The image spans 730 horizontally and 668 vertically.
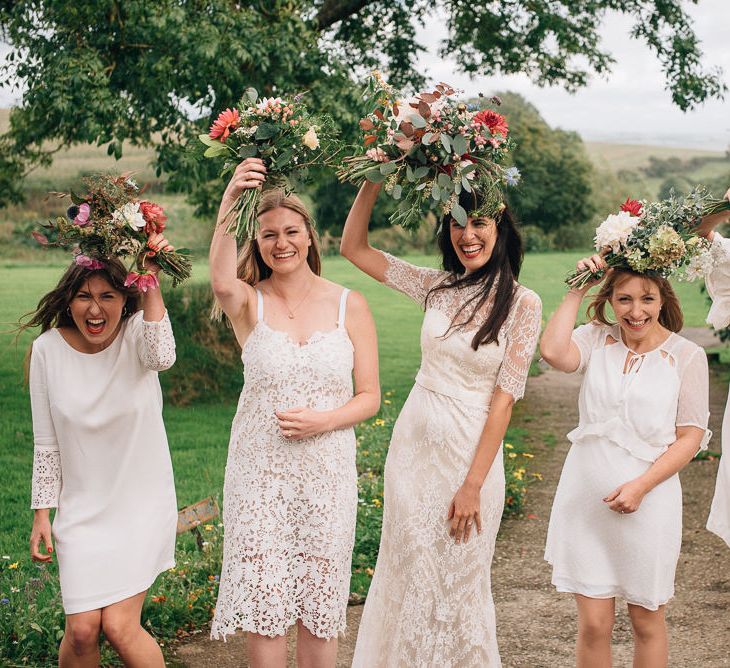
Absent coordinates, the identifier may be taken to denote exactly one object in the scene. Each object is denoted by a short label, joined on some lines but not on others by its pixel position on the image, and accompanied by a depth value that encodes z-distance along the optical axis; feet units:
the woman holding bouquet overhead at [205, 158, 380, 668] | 12.66
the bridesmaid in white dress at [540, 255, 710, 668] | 12.98
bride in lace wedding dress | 13.03
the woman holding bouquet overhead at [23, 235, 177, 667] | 12.39
